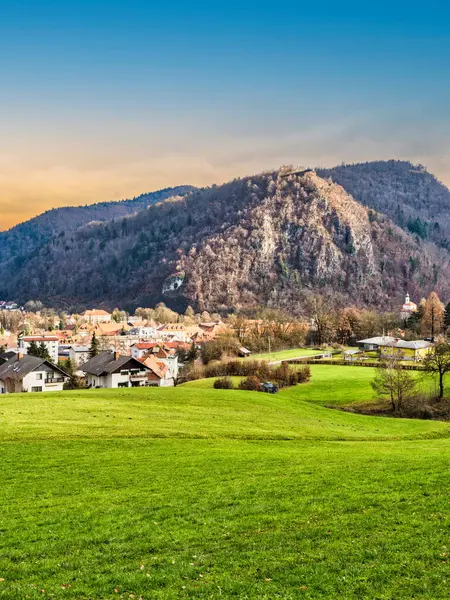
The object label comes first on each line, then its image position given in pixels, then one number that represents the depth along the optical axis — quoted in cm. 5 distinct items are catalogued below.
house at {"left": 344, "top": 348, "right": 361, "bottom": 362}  10200
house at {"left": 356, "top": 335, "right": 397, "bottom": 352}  11488
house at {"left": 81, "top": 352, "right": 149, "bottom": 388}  7012
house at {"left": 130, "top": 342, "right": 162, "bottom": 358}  11706
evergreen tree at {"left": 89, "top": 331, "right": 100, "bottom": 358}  10119
